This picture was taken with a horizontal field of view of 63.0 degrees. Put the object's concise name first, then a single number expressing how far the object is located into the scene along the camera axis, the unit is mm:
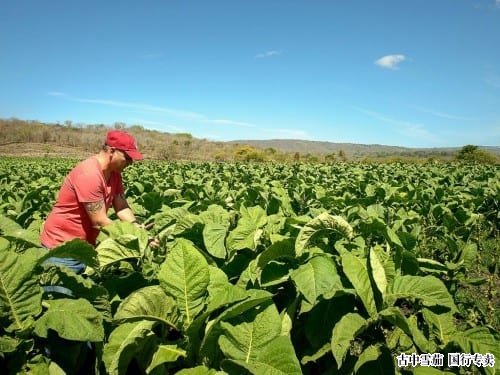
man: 3555
